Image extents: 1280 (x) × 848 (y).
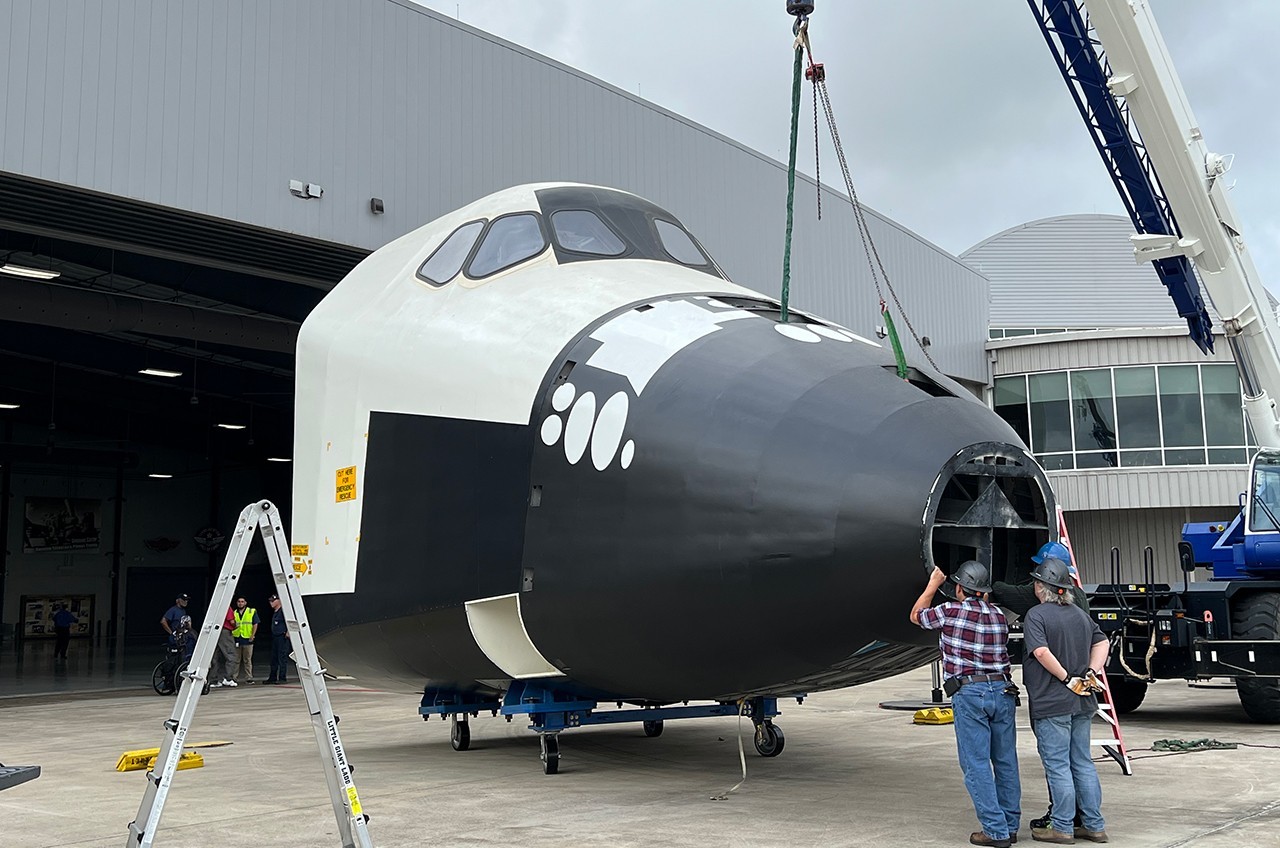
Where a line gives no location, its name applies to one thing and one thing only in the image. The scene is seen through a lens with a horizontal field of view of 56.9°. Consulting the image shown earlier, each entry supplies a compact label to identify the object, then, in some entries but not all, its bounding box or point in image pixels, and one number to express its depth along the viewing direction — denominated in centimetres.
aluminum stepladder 543
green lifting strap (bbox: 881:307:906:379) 601
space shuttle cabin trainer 556
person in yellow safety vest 2406
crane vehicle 1309
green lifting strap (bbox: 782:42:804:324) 644
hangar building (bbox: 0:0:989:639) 1438
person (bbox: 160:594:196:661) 2180
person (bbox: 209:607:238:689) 2353
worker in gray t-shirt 634
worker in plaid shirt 593
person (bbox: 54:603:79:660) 3553
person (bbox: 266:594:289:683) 2302
